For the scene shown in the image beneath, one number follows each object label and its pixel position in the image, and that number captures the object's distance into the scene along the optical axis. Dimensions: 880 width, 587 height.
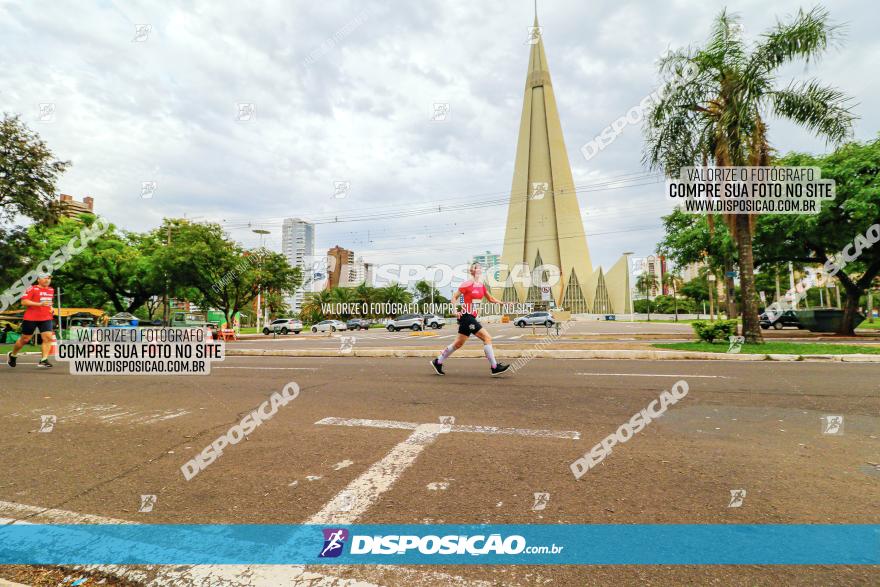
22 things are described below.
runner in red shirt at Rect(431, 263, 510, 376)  7.51
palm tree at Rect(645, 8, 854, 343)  11.81
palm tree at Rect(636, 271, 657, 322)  84.44
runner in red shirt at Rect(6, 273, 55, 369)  8.77
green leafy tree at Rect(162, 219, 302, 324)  30.31
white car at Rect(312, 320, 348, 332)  44.96
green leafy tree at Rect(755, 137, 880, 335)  15.78
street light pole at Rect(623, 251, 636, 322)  86.06
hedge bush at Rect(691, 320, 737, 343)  13.58
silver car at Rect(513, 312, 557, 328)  44.54
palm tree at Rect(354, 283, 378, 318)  67.75
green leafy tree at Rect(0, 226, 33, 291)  18.42
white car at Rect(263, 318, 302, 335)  40.47
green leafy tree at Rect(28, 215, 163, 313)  31.17
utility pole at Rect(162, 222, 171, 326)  30.63
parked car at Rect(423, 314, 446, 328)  43.79
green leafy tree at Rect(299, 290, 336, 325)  64.94
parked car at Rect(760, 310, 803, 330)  28.27
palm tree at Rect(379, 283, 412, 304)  71.44
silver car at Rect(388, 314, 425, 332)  40.16
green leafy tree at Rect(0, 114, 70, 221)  17.20
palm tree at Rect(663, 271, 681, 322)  74.53
